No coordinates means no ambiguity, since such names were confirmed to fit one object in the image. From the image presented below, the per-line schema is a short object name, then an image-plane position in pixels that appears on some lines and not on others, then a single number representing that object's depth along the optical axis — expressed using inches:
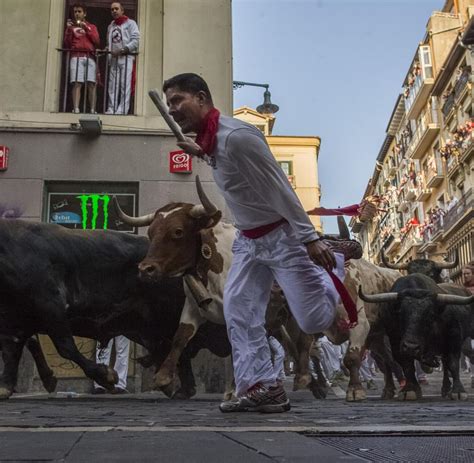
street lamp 700.4
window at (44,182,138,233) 417.7
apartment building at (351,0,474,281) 1503.4
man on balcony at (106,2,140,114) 465.7
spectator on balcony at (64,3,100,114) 454.9
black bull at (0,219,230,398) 224.5
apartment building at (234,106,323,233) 1956.2
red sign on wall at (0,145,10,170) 414.9
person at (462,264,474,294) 362.0
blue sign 418.3
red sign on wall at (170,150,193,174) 425.7
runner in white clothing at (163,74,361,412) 150.8
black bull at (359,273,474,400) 261.3
